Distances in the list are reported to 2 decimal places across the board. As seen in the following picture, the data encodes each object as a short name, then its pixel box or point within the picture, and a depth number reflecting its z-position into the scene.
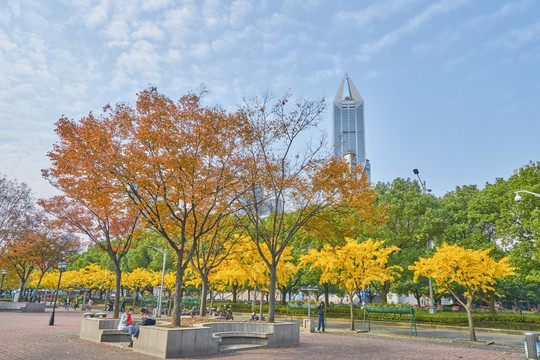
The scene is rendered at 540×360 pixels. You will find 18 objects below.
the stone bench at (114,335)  14.48
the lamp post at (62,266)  23.27
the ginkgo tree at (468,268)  18.34
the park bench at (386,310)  27.88
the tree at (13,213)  31.28
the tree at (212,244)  20.36
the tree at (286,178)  16.66
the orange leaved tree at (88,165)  13.47
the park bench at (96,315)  17.49
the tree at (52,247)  35.00
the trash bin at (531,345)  11.73
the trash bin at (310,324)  22.14
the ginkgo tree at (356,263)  23.41
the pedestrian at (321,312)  22.41
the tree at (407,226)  31.34
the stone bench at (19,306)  34.47
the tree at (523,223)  23.16
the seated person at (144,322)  12.65
